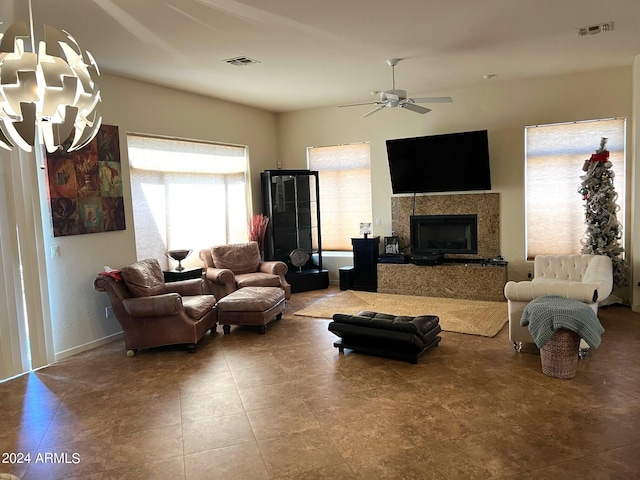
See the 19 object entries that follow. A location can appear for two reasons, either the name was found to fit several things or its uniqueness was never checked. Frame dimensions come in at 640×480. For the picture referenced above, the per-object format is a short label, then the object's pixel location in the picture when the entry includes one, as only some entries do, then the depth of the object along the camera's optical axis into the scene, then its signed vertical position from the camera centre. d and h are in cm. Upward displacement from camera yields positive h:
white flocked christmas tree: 577 -20
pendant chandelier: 191 +58
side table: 587 -75
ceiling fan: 509 +121
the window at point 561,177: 616 +29
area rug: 541 -143
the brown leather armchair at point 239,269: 627 -81
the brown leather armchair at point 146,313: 470 -99
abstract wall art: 484 +38
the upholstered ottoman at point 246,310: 532 -114
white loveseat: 420 -88
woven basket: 377 -128
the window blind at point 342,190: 799 +33
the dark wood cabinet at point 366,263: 752 -92
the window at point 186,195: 595 +31
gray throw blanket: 371 -101
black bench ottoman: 422 -121
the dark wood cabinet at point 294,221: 777 -17
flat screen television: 665 +62
